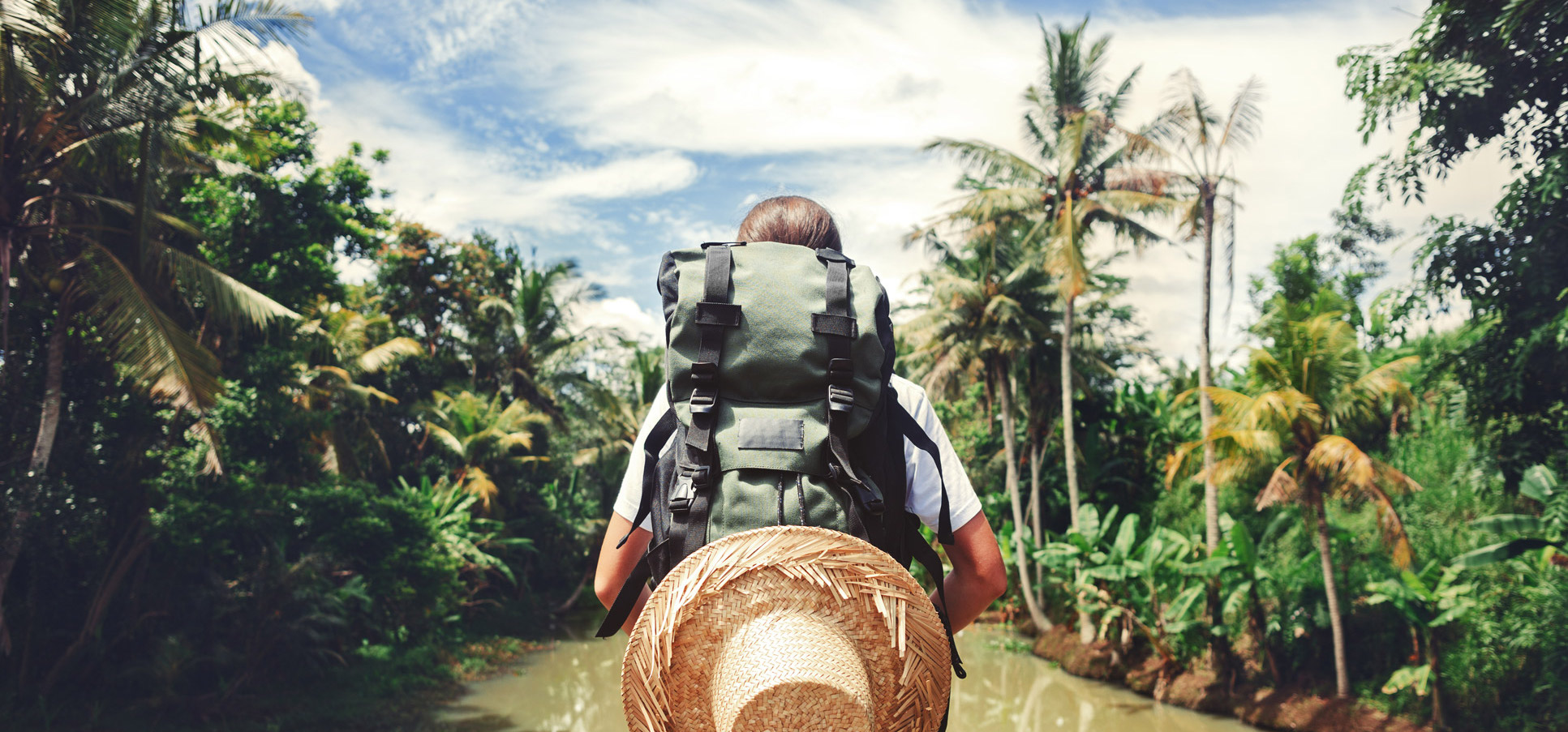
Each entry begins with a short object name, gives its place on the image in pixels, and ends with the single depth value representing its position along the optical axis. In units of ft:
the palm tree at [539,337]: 62.34
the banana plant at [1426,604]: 31.65
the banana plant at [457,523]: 47.85
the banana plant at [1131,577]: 40.16
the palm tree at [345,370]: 46.57
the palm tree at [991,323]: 53.26
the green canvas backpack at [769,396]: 3.99
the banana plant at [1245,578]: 35.91
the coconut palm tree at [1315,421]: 31.71
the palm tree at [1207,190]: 42.14
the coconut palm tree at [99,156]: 25.89
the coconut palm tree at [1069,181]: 46.29
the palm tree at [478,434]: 54.95
